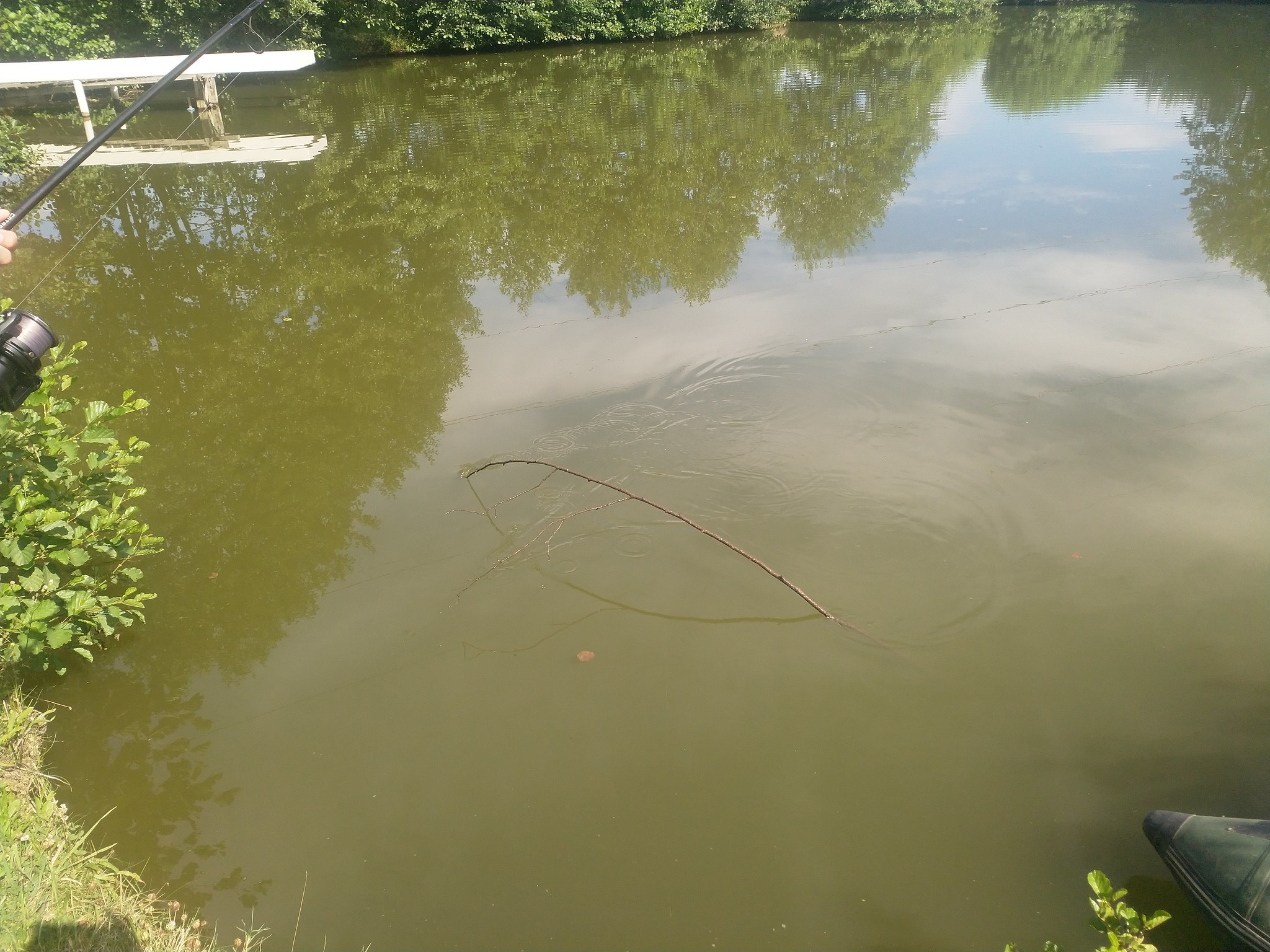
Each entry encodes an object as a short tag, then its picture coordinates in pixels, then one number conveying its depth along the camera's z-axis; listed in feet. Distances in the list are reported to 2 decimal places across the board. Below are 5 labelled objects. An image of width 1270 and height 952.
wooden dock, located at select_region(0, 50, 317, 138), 41.86
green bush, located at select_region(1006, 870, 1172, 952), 6.63
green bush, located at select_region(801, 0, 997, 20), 93.56
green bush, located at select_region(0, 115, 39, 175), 34.76
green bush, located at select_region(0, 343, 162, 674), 10.79
